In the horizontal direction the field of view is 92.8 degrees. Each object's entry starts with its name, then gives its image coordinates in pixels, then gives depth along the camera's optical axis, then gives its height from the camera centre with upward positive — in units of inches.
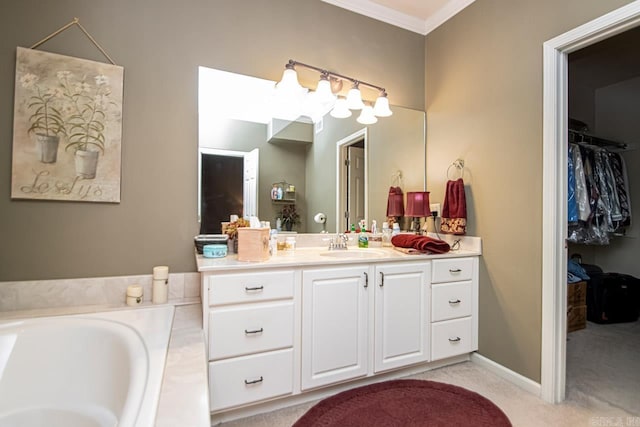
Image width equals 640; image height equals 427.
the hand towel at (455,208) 88.4 +1.8
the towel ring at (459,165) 92.4 +15.2
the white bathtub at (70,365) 47.3 -25.6
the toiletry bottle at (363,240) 95.6 -8.4
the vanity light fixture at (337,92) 81.7 +34.9
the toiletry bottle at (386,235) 100.2 -7.0
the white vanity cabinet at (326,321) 59.5 -24.4
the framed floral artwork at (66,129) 62.2 +17.9
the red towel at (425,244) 82.7 -8.3
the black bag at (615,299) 121.7 -33.7
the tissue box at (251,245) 66.0 -6.9
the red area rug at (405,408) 61.5 -41.9
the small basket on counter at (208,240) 70.6 -6.4
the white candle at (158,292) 69.5 -18.1
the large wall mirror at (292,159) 78.3 +16.2
